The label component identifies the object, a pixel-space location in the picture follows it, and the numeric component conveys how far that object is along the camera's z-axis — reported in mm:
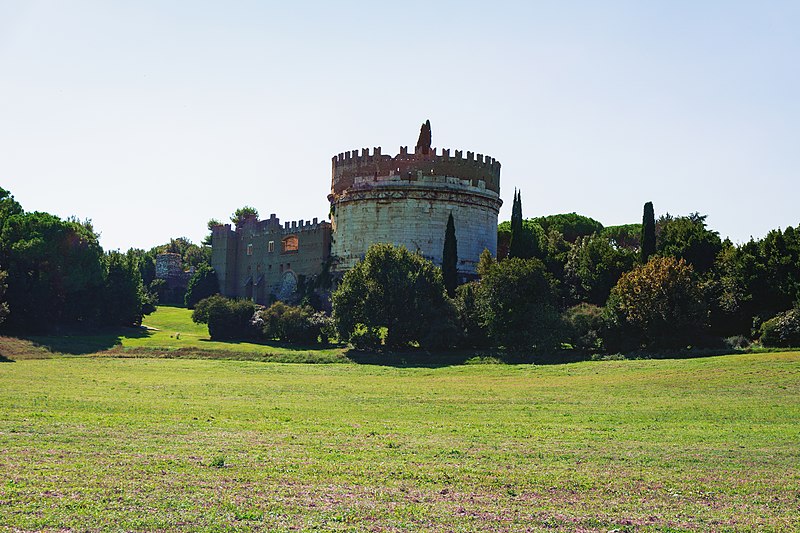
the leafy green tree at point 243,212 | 128900
